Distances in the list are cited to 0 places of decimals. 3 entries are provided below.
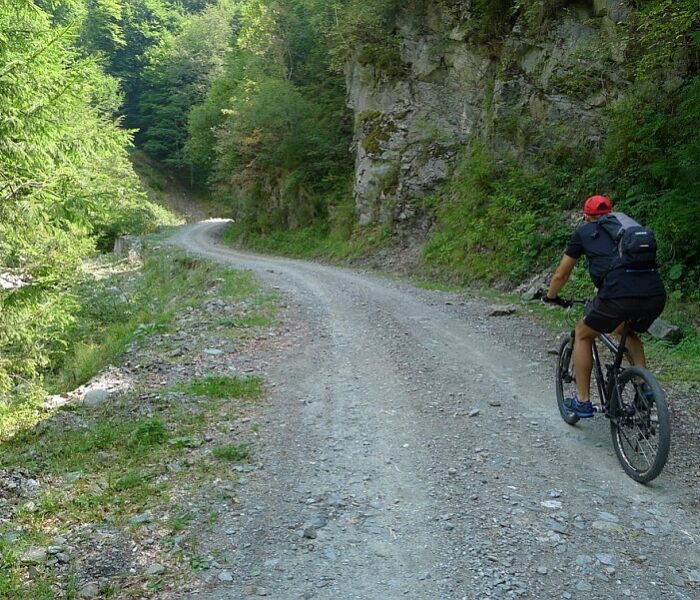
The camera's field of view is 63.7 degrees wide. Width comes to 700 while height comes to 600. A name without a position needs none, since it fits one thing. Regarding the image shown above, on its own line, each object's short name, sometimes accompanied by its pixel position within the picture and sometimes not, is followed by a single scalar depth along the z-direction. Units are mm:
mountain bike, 4355
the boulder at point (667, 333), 8555
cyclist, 4762
